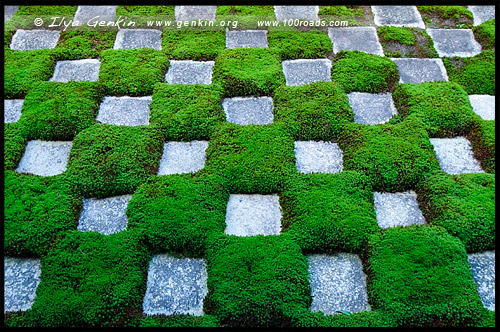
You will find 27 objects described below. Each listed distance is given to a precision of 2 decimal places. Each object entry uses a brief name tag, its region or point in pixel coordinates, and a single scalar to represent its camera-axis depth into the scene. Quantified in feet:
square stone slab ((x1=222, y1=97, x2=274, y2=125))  11.57
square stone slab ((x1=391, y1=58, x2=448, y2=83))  12.79
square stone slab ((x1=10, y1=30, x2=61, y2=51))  13.88
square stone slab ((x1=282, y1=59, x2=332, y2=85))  12.76
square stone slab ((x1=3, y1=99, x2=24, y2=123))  11.50
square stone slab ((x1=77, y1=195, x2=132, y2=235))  9.24
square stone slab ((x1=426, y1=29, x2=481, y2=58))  13.82
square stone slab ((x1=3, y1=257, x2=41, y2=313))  8.11
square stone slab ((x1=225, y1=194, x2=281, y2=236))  9.22
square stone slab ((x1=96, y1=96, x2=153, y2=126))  11.50
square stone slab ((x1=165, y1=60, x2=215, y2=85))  12.74
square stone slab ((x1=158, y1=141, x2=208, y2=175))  10.38
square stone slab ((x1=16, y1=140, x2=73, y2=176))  10.30
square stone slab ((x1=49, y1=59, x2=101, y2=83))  12.76
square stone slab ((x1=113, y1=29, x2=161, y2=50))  13.98
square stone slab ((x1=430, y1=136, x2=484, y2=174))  10.43
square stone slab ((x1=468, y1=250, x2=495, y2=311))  8.21
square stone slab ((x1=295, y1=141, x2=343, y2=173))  10.39
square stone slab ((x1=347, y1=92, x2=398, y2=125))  11.62
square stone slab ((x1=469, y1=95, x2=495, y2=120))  11.71
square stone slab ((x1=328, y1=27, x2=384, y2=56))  13.79
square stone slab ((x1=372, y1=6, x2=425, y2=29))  14.89
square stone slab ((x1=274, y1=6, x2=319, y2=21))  15.17
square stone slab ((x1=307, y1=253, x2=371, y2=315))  8.19
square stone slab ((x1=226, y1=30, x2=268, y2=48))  14.03
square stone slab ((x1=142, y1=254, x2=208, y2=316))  8.14
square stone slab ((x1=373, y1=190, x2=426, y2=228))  9.39
